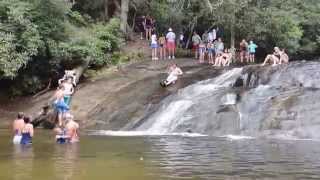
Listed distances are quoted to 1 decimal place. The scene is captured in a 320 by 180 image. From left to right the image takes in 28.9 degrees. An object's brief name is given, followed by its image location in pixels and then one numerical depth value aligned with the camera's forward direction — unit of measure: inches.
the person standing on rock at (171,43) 1295.5
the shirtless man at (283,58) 1174.3
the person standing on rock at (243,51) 1343.5
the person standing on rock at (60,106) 900.2
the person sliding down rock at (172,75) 1046.4
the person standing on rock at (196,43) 1355.8
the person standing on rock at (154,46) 1274.2
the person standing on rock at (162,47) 1301.7
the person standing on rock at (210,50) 1307.8
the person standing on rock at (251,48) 1328.7
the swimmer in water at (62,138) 713.0
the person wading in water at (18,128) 701.4
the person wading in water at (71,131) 716.7
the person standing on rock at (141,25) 1467.8
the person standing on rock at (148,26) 1460.4
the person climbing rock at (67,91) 952.9
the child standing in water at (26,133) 687.7
